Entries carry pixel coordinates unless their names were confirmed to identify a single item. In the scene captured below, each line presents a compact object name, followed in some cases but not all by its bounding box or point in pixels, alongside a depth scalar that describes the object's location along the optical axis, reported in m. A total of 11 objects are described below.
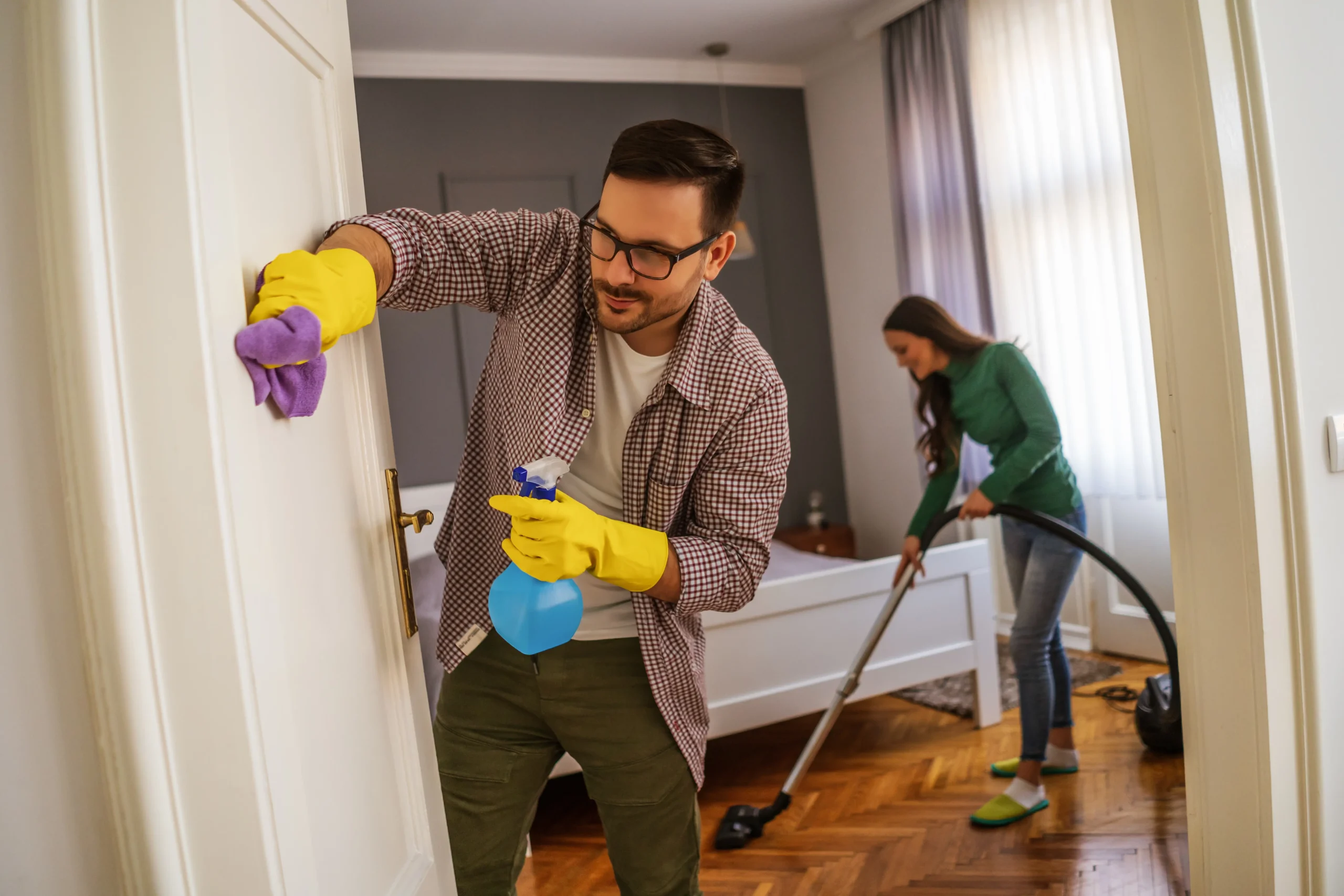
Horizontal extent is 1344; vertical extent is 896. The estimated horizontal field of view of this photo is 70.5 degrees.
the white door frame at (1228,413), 1.37
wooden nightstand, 4.67
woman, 2.57
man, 1.28
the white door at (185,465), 0.63
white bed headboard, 4.08
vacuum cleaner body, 2.81
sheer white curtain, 3.45
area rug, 3.48
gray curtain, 4.03
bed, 2.84
